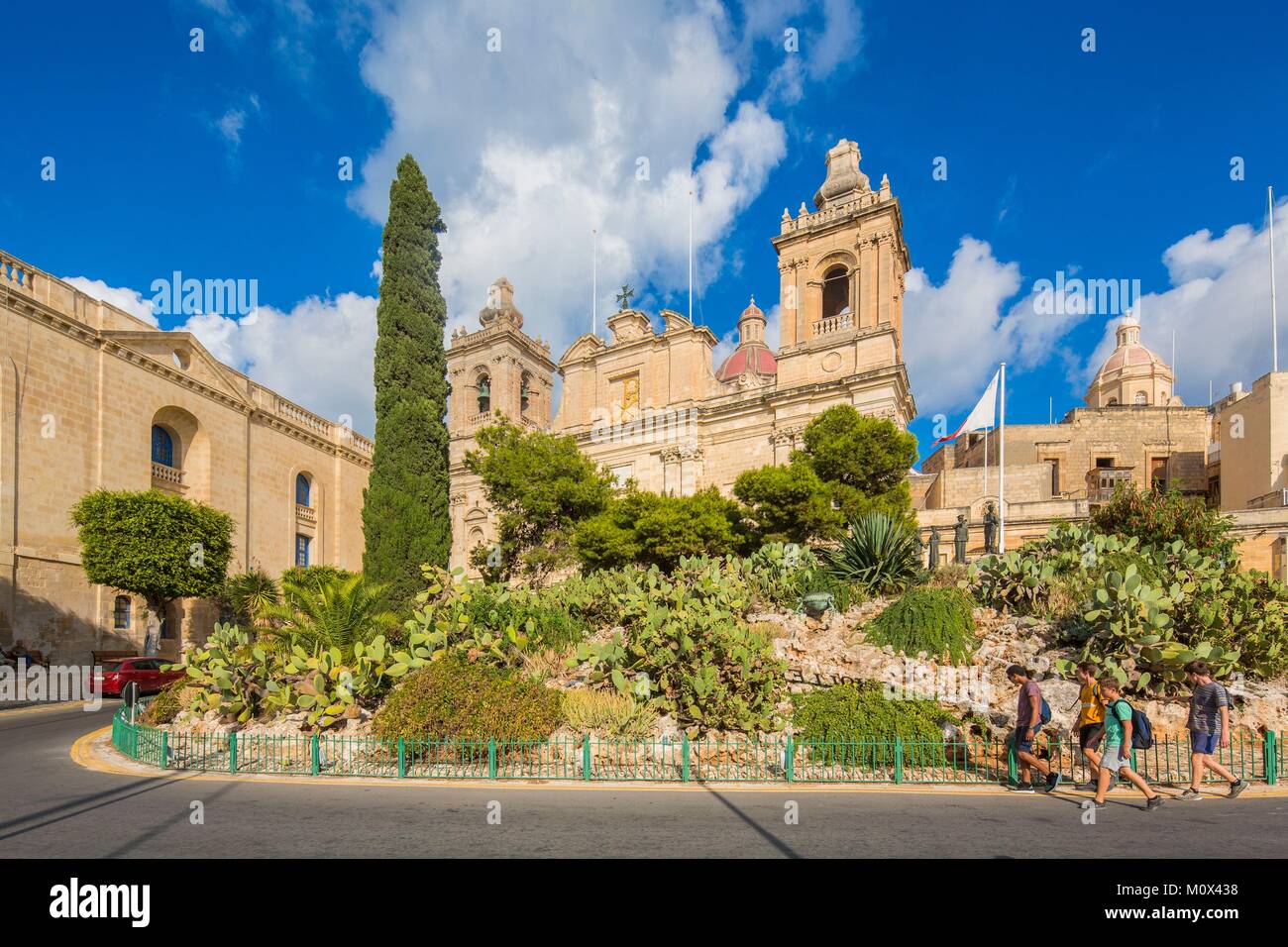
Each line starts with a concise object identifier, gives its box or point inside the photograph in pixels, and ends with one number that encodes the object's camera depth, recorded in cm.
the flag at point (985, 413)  2266
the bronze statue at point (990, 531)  2219
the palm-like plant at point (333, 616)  1255
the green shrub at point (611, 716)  1028
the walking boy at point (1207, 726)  769
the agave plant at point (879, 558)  1488
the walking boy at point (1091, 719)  780
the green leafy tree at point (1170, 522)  1535
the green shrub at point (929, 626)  1179
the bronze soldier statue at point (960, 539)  1928
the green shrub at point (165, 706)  1274
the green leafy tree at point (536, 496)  2712
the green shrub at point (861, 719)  984
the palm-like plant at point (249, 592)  2411
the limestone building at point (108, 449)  2303
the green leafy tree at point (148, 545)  2300
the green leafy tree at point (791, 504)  2370
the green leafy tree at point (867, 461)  2581
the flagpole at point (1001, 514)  2329
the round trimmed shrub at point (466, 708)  990
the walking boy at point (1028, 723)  808
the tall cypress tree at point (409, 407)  1875
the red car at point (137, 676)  1967
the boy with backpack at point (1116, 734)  740
